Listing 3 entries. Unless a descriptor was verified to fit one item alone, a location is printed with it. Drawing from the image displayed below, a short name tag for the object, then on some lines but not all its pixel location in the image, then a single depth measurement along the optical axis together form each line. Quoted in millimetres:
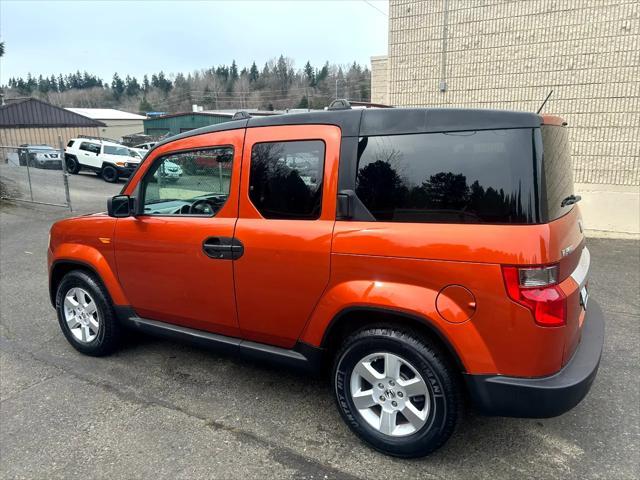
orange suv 2275
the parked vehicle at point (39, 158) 14352
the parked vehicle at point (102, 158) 21391
